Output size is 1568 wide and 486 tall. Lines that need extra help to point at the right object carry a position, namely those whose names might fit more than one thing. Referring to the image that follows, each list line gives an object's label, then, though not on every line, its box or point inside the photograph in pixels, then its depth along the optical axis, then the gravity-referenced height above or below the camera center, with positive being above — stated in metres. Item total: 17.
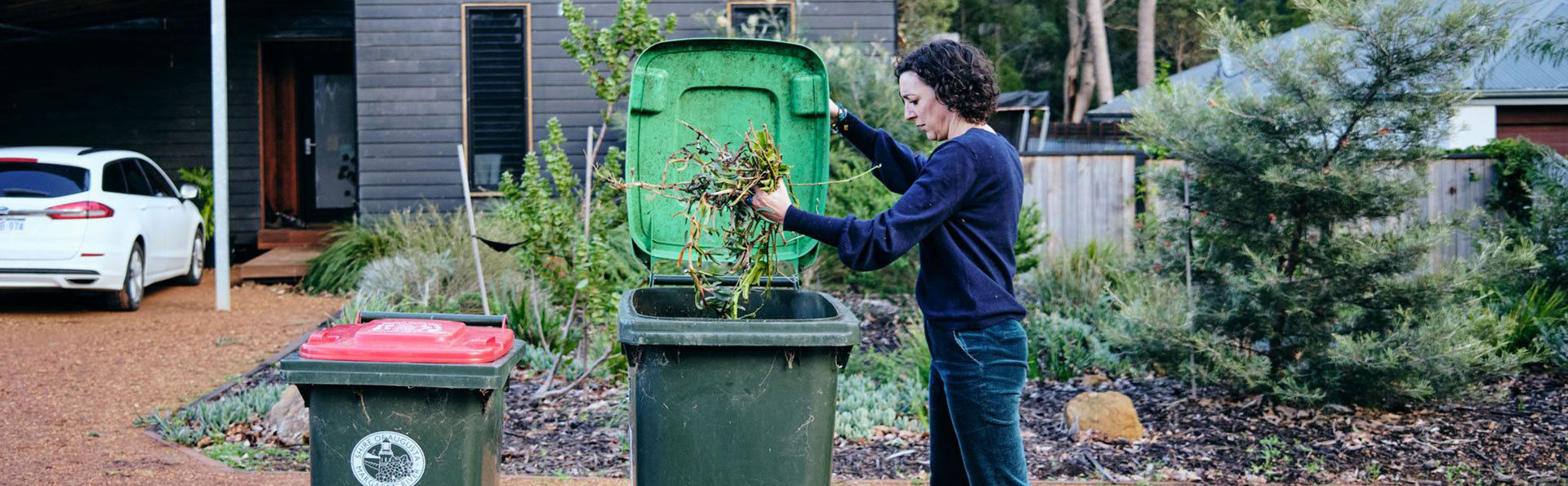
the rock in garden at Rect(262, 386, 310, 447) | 5.33 -1.09
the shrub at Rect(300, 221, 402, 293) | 10.20 -0.71
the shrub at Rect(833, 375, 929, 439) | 5.55 -1.11
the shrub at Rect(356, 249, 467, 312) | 8.75 -0.76
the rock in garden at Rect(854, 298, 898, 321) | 8.82 -0.99
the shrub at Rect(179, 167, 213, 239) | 12.48 -0.11
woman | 3.00 -0.19
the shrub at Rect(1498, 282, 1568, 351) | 6.60 -0.78
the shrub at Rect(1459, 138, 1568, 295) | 7.25 -0.18
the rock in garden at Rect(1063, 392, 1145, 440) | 5.42 -1.08
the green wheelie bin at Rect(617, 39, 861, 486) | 3.00 -0.55
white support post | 9.02 +0.20
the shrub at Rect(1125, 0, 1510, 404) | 5.31 -0.06
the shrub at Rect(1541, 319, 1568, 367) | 6.41 -0.88
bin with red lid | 3.13 -0.58
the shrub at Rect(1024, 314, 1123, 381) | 6.71 -0.99
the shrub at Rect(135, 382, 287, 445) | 5.46 -1.13
